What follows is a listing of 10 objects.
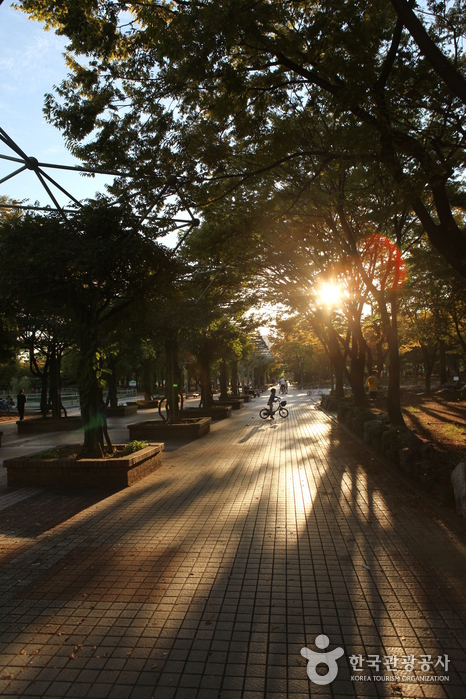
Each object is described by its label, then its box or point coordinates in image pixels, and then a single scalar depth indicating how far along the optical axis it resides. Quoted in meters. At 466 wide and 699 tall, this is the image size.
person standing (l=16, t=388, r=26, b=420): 23.83
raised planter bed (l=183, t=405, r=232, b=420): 23.89
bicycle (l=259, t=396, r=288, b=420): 23.44
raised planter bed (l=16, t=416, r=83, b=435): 19.80
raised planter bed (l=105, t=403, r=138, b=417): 28.91
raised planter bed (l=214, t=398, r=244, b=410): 30.58
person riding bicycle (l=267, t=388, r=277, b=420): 23.20
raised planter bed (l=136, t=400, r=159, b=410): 36.76
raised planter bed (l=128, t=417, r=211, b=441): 15.92
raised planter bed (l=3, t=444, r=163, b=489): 8.40
